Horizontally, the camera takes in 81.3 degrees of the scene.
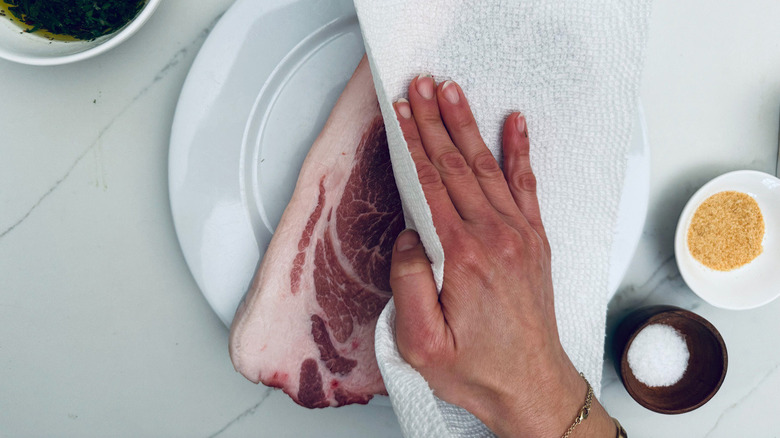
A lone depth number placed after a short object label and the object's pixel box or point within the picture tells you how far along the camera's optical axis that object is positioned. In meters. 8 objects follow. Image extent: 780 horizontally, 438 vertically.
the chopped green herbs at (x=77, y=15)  0.53
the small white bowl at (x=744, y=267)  0.61
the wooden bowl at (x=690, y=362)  0.59
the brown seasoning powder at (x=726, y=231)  0.62
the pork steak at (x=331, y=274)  0.54
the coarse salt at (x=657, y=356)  0.62
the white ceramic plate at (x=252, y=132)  0.54
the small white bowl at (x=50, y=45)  0.51
